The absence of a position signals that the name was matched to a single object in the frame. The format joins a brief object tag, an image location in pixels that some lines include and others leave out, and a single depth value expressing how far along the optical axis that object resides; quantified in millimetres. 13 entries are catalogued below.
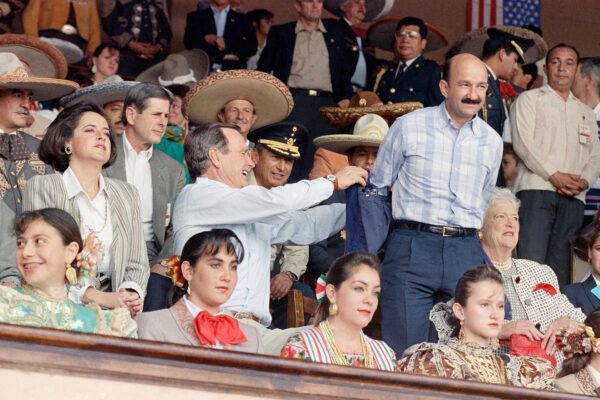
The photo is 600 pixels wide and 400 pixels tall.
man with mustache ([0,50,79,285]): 9219
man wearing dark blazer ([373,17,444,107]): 13555
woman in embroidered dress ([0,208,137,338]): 6973
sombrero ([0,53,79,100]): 9809
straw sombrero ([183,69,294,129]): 11359
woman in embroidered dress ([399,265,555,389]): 8031
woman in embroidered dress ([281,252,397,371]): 7668
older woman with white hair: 9859
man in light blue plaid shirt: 8836
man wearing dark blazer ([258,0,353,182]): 14406
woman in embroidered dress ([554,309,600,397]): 8773
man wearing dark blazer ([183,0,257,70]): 15500
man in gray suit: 9984
